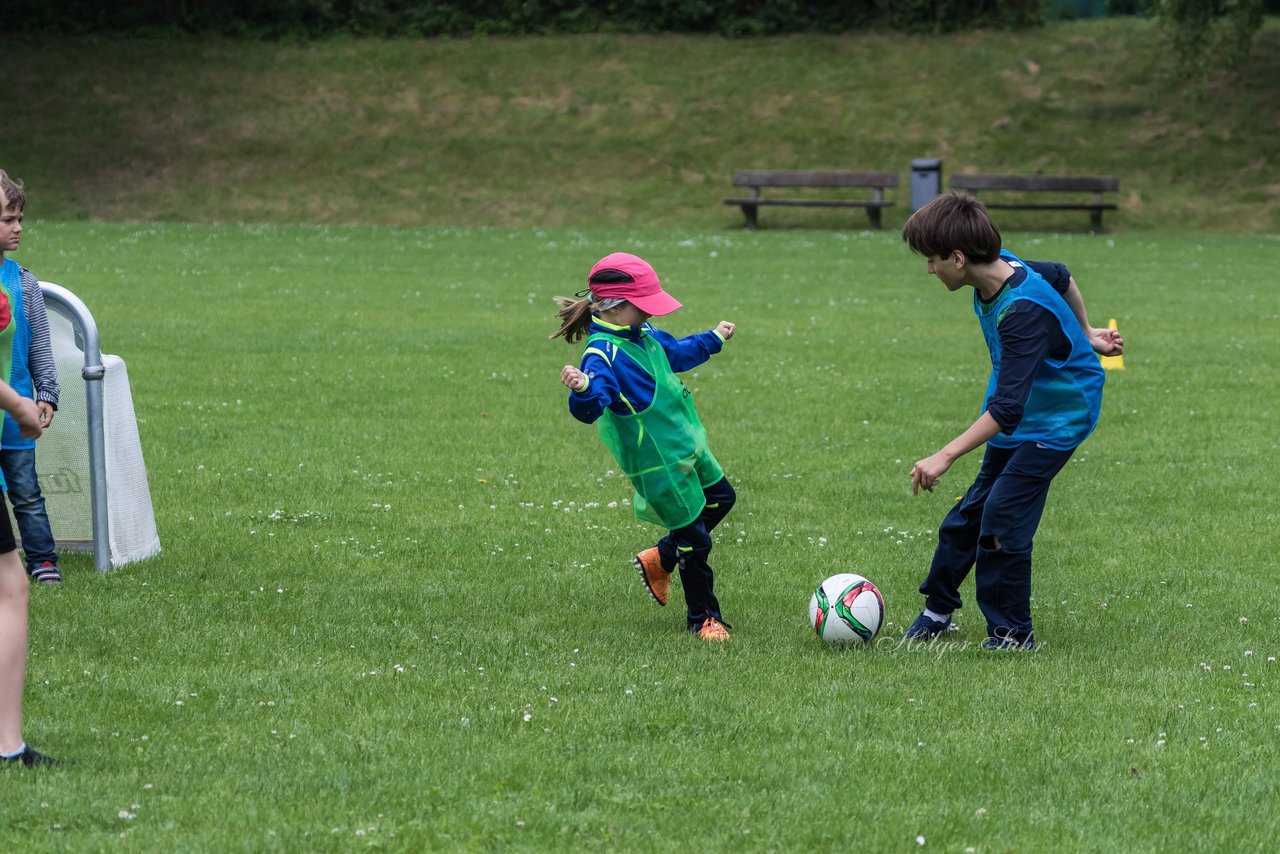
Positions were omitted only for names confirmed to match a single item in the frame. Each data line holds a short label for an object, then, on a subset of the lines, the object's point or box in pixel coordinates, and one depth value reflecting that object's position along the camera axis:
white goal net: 14.80
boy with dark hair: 11.54
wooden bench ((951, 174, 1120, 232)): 61.75
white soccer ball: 12.55
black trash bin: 65.06
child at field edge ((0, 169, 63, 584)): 13.70
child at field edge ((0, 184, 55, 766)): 9.05
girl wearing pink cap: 12.49
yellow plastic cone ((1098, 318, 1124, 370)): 28.00
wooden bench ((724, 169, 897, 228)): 63.28
